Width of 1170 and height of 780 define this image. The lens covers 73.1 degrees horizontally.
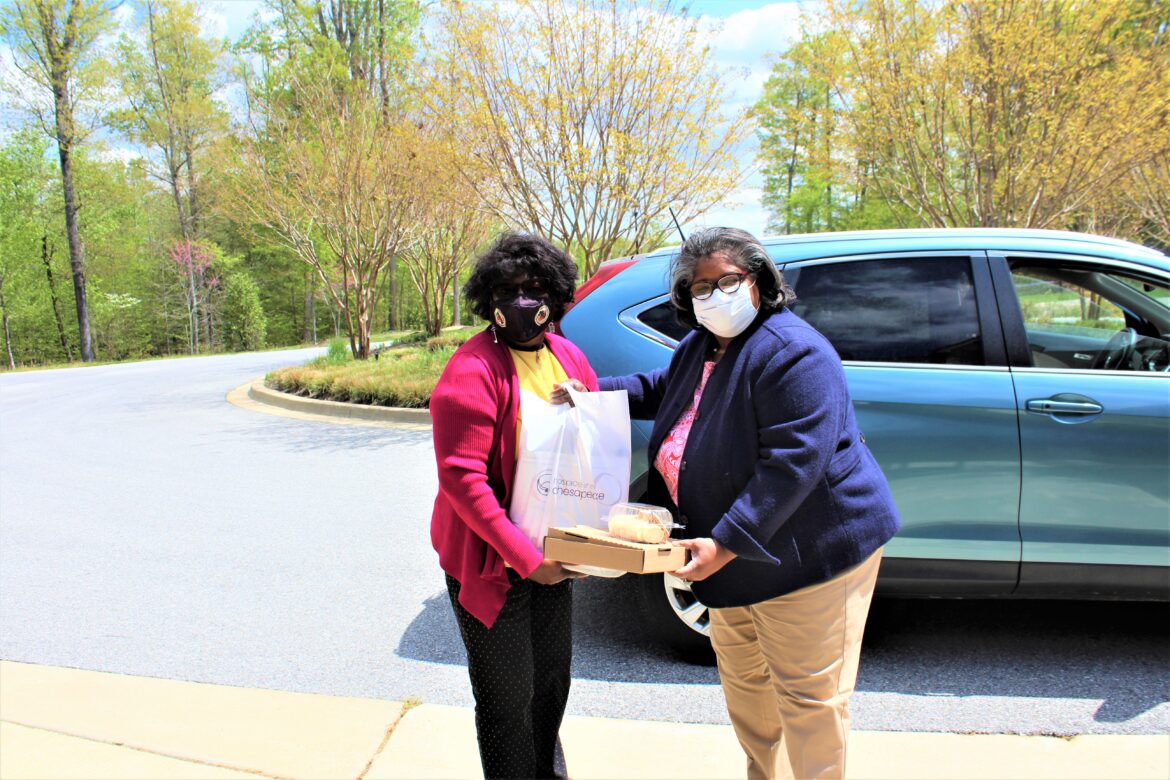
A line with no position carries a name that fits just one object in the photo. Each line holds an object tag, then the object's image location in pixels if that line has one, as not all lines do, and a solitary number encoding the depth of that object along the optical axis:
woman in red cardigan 1.95
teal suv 3.01
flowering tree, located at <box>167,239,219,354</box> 34.97
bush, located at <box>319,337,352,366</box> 16.25
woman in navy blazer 1.82
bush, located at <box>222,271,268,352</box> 38.16
